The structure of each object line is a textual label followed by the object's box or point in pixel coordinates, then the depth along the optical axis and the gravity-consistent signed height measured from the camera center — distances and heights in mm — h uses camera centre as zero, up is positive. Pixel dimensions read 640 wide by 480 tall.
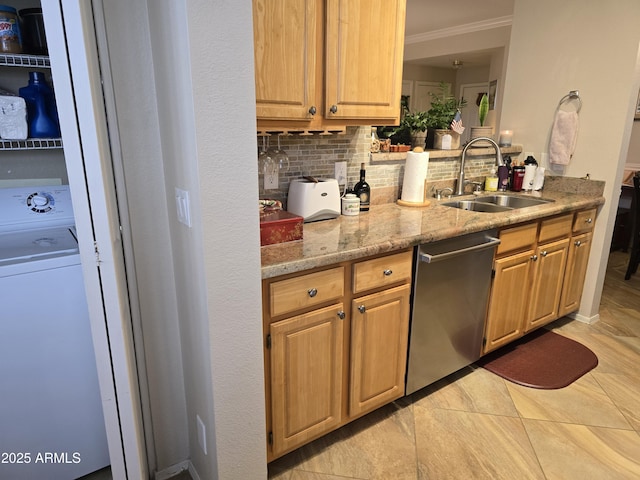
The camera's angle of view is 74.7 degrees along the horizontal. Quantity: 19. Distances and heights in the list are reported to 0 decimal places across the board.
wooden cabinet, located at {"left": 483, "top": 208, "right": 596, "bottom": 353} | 2350 -844
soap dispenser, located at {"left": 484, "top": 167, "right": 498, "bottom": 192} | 2969 -351
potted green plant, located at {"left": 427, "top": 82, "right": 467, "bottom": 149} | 2707 +110
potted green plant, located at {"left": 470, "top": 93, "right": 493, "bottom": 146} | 3105 +14
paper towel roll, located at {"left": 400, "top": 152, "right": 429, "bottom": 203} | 2355 -246
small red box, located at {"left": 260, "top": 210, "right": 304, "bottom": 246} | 1613 -366
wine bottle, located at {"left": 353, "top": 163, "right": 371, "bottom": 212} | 2242 -311
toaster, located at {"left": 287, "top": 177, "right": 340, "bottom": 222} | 1971 -308
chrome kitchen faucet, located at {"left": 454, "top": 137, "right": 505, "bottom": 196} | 2554 -185
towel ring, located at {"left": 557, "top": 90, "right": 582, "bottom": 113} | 2879 +245
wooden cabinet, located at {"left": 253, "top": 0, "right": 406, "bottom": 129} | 1573 +279
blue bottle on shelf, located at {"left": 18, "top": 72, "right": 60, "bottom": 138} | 1507 +80
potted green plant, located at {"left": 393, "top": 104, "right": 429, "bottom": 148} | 2613 +25
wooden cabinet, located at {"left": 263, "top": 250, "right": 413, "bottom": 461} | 1542 -835
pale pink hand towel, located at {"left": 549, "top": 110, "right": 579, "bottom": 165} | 2900 -18
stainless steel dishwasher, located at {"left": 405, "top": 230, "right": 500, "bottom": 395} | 1939 -829
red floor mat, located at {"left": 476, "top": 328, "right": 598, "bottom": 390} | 2381 -1346
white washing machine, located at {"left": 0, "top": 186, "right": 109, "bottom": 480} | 1383 -750
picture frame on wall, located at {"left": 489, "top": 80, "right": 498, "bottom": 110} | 6680 +671
